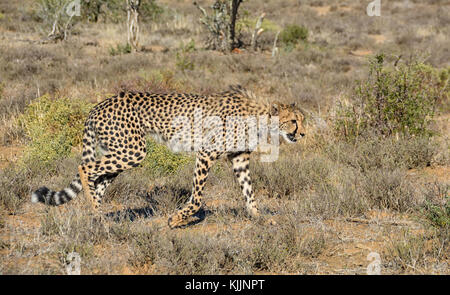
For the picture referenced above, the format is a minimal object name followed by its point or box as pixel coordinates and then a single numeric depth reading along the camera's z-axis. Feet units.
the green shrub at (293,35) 56.13
